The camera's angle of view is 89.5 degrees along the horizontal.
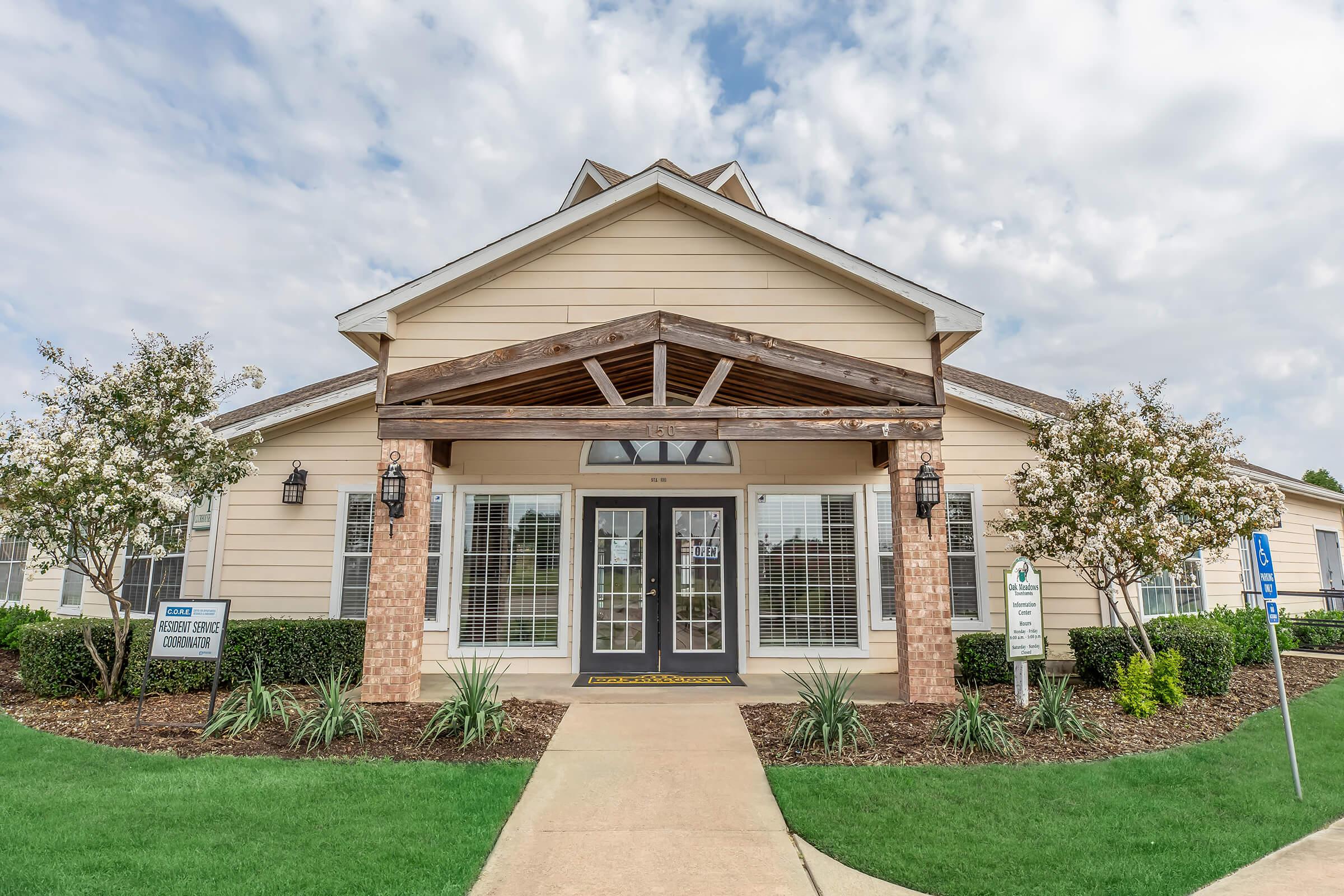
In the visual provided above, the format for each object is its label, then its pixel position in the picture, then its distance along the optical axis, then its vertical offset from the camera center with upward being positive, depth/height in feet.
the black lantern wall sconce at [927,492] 22.09 +2.43
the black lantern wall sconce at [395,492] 22.43 +2.52
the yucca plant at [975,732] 17.56 -4.28
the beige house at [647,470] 22.68 +4.13
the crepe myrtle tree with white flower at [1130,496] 23.09 +2.51
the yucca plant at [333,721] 18.06 -4.06
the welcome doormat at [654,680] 26.58 -4.45
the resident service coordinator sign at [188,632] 20.79 -1.88
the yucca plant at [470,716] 18.30 -3.99
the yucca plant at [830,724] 17.93 -4.13
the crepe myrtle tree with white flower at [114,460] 22.08 +3.71
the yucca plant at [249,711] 19.29 -4.12
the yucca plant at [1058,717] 18.88 -4.20
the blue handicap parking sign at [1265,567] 15.60 -0.01
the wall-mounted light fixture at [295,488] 30.04 +3.54
